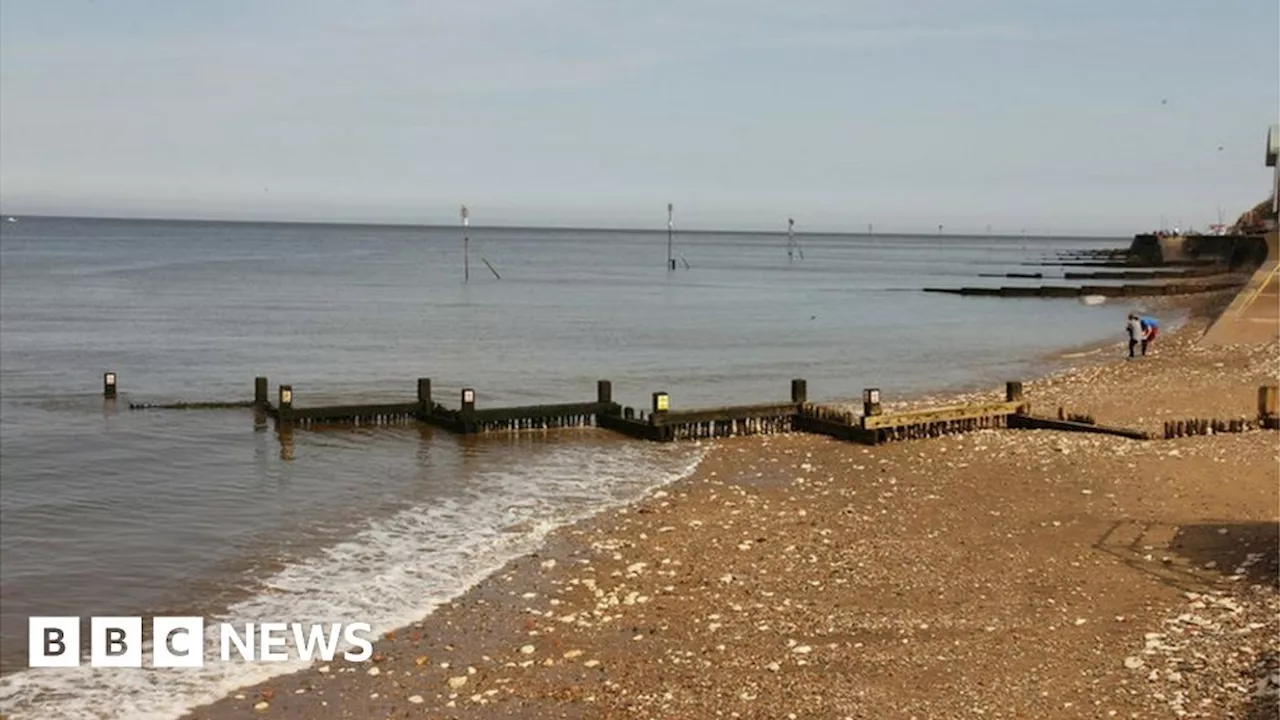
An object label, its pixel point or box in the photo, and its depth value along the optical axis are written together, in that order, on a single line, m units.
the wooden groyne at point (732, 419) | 26.11
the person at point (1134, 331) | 41.91
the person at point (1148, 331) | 42.81
